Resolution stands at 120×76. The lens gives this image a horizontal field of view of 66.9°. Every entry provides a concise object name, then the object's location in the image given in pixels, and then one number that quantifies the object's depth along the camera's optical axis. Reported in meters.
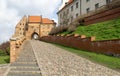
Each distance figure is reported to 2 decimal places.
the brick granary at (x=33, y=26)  31.28
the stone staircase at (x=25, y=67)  4.10
